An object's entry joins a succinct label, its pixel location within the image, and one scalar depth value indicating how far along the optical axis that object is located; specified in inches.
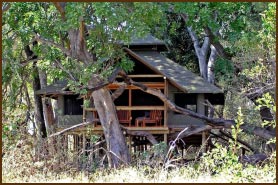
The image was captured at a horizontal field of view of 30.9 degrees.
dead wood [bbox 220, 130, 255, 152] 835.8
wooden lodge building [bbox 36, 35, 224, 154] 780.6
